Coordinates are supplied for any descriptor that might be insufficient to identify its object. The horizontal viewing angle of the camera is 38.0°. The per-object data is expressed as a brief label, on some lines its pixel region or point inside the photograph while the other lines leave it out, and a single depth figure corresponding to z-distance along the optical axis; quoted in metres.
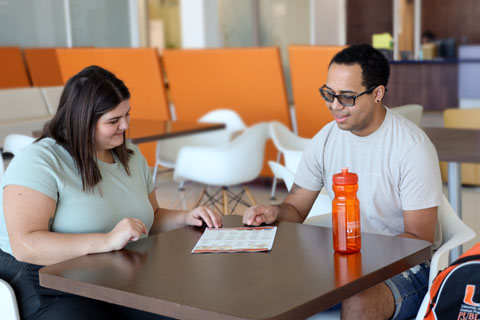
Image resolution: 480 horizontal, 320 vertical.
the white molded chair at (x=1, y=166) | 3.07
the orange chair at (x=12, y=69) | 9.09
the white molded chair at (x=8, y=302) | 2.01
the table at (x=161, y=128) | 4.38
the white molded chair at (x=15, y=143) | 4.19
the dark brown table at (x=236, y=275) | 1.48
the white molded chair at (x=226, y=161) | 4.76
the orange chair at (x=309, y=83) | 5.60
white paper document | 1.92
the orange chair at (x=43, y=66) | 9.41
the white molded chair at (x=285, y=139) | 4.64
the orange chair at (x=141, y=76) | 6.89
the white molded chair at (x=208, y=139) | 5.65
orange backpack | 1.73
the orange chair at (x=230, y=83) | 6.19
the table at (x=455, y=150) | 3.01
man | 2.21
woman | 1.96
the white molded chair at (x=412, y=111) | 3.45
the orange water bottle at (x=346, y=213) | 1.79
